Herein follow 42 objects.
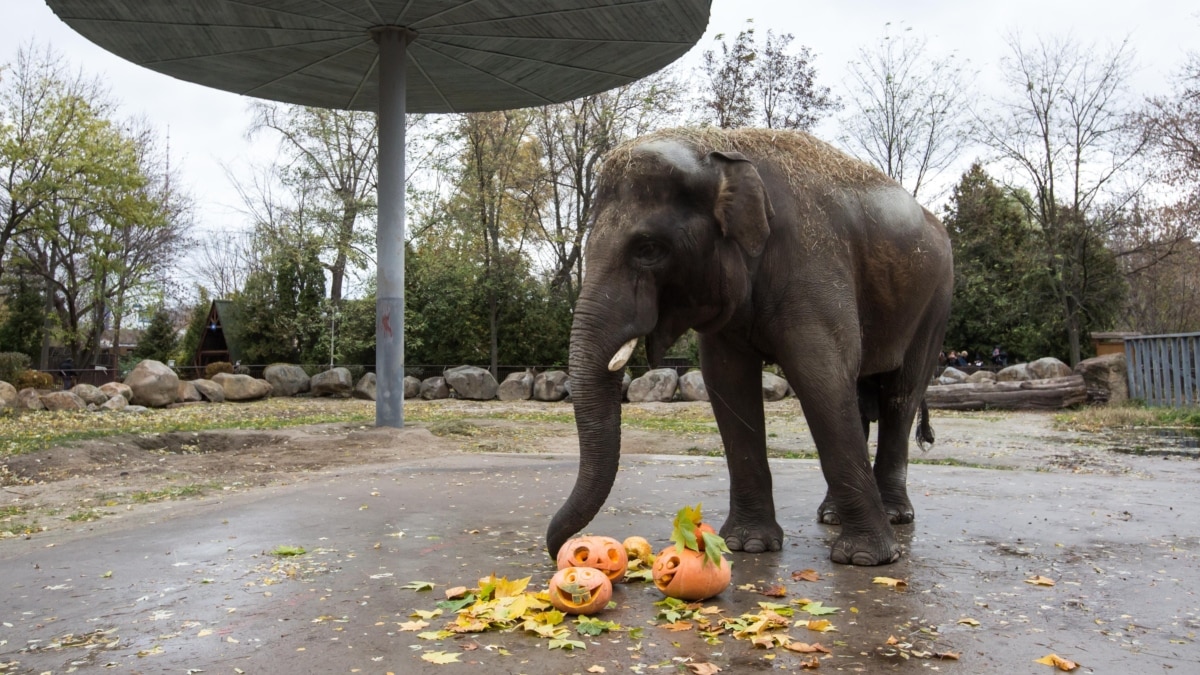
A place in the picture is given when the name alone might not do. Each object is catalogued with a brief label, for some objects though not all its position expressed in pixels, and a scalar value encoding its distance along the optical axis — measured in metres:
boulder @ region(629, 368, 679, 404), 25.69
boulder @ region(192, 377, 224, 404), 25.25
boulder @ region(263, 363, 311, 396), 29.03
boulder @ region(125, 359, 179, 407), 23.19
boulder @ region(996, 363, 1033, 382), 25.78
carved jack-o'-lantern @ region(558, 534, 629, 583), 4.34
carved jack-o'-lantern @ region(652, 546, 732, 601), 4.15
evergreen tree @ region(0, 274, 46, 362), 39.47
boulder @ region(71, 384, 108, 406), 21.83
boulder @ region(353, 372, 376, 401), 28.67
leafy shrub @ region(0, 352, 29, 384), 25.16
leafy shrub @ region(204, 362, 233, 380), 30.47
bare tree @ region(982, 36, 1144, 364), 29.03
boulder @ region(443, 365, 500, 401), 28.28
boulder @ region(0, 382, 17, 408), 19.81
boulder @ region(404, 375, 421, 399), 28.97
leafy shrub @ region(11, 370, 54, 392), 25.16
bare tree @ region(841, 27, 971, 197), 33.09
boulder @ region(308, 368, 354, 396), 28.83
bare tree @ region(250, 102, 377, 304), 32.78
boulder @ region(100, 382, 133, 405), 22.53
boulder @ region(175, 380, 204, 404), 24.34
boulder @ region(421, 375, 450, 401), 28.70
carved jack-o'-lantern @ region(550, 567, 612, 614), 3.92
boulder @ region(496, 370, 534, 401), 28.23
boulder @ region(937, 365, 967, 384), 26.30
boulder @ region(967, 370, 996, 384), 26.28
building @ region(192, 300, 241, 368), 34.62
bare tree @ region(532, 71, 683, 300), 32.75
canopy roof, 13.73
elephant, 4.59
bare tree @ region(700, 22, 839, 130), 32.38
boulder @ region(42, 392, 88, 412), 20.78
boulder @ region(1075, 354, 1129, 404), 19.77
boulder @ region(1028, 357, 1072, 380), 25.45
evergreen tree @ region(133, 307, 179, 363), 43.22
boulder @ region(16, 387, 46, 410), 20.55
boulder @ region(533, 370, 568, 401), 27.73
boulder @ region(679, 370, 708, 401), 25.48
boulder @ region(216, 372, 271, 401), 26.27
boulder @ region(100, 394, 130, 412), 21.45
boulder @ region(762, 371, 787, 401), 25.00
